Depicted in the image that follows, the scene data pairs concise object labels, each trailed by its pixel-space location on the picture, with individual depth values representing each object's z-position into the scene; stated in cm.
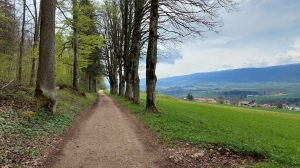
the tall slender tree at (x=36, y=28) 1910
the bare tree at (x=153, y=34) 1239
